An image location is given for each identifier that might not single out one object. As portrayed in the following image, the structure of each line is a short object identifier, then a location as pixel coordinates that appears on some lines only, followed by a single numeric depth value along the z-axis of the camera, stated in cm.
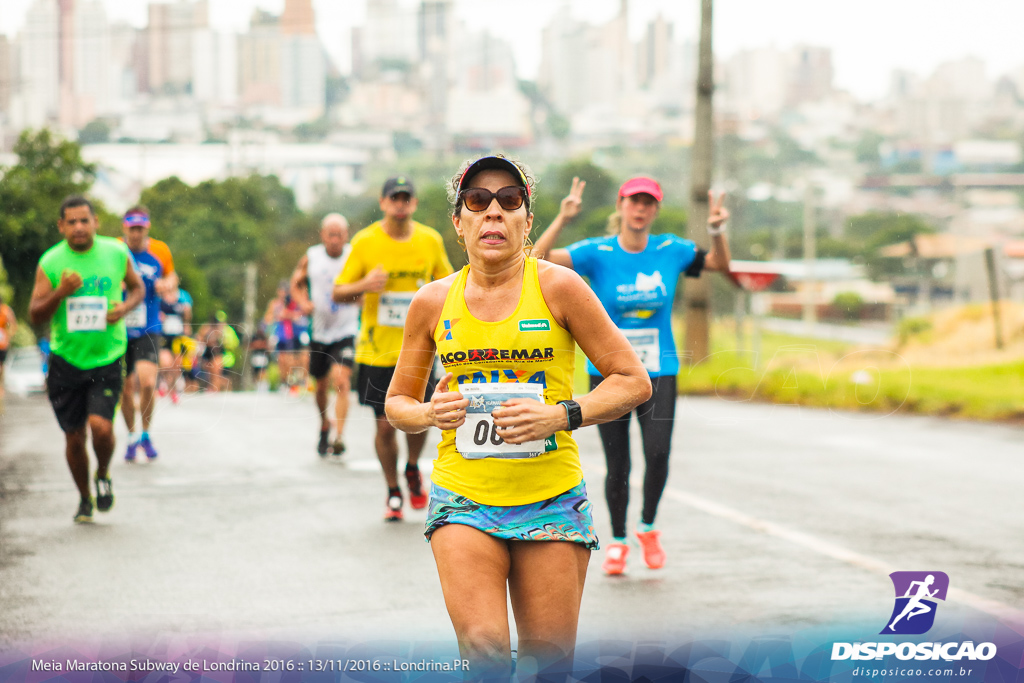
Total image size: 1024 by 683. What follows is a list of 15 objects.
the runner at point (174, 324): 2339
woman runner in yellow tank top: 638
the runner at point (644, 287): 1189
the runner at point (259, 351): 2924
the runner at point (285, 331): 2980
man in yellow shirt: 1483
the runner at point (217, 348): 1902
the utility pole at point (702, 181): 3297
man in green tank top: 1420
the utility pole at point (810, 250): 4320
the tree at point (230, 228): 1689
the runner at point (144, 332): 1959
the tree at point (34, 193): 1762
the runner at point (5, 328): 3335
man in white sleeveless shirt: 2044
